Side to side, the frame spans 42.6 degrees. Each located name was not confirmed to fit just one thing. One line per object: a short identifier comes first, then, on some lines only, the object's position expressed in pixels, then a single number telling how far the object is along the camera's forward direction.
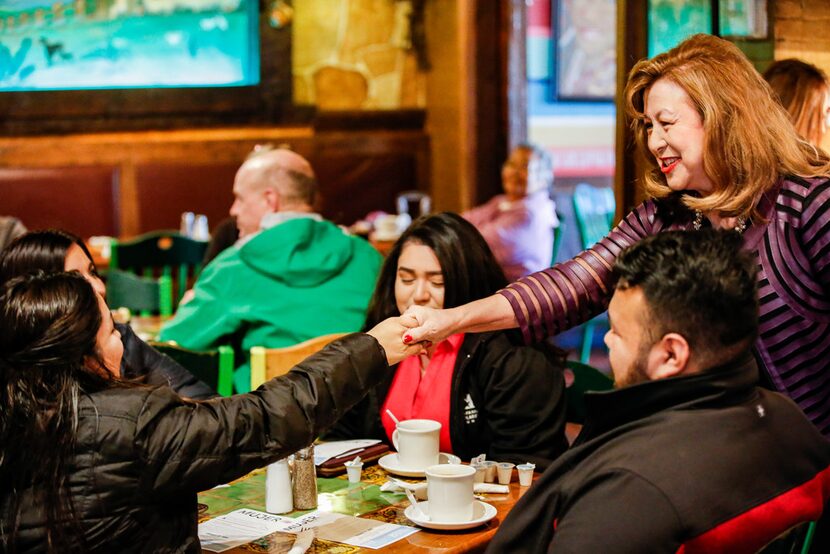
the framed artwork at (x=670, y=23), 3.24
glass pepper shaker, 2.21
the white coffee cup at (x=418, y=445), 2.40
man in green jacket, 3.86
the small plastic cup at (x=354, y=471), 2.41
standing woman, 2.15
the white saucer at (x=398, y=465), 2.39
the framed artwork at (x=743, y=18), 3.15
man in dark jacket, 1.48
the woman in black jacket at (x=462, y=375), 2.69
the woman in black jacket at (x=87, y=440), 1.72
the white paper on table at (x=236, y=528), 2.04
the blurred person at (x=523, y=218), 6.57
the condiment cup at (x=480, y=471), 2.35
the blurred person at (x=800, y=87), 3.10
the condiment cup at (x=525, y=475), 2.36
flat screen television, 7.21
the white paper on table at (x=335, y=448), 2.53
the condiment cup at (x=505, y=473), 2.34
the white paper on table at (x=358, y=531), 2.01
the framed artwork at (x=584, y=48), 8.41
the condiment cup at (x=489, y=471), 2.36
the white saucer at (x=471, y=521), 2.03
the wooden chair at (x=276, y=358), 3.01
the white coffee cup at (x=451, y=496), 2.04
